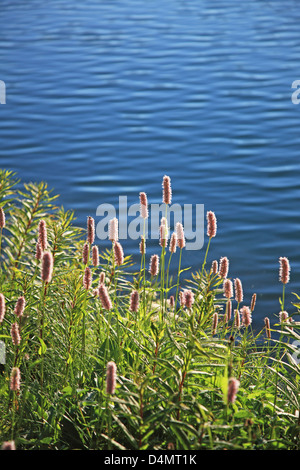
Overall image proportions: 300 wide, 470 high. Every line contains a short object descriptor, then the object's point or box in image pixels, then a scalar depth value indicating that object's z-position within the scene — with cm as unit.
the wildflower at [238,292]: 312
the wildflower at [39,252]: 294
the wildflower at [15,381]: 236
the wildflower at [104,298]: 247
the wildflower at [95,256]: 320
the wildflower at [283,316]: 319
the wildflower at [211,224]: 298
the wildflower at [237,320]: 326
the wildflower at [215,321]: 338
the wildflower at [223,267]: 300
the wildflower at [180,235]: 310
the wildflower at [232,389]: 211
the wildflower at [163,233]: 310
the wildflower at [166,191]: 320
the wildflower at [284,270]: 276
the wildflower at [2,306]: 238
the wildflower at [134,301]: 263
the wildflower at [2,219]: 312
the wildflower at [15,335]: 254
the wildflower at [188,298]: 272
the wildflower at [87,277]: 293
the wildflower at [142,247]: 324
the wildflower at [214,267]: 327
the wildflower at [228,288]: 303
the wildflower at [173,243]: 317
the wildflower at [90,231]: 306
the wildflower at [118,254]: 285
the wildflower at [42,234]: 278
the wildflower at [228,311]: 321
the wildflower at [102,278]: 341
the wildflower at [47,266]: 241
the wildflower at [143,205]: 312
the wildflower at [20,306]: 251
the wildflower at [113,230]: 300
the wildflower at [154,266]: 291
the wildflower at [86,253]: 307
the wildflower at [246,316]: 298
